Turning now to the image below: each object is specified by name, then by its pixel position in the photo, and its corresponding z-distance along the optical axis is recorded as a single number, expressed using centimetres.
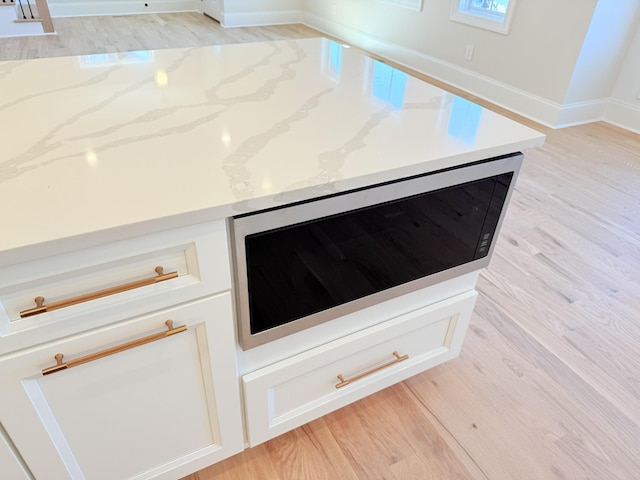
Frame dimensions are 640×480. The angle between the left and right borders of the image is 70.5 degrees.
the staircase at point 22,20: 519
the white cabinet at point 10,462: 81
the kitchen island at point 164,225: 72
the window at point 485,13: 367
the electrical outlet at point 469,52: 403
